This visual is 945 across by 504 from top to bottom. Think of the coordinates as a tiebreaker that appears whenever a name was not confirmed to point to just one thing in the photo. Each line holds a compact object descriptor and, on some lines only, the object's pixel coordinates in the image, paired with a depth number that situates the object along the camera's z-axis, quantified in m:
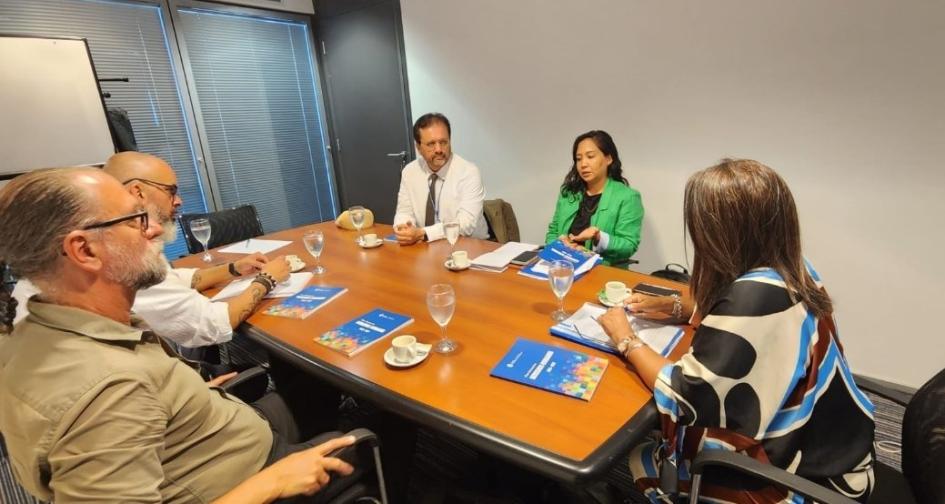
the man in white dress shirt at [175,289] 1.43
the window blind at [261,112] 4.20
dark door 4.21
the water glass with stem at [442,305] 1.20
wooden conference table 0.91
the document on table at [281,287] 1.74
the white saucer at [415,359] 1.18
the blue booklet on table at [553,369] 1.06
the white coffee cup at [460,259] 1.86
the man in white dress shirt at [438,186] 2.73
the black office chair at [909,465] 0.88
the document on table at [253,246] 2.43
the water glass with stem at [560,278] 1.32
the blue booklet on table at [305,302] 1.56
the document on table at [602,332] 1.22
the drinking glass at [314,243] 1.93
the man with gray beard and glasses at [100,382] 0.81
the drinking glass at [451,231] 1.99
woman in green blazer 2.40
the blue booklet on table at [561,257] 1.76
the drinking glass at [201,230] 2.25
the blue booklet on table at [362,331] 1.32
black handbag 2.25
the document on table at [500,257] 1.85
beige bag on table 2.62
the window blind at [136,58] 3.31
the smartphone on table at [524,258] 1.89
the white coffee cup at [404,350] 1.20
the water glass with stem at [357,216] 2.47
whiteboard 2.85
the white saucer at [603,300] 1.45
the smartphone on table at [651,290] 1.50
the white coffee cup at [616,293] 1.46
